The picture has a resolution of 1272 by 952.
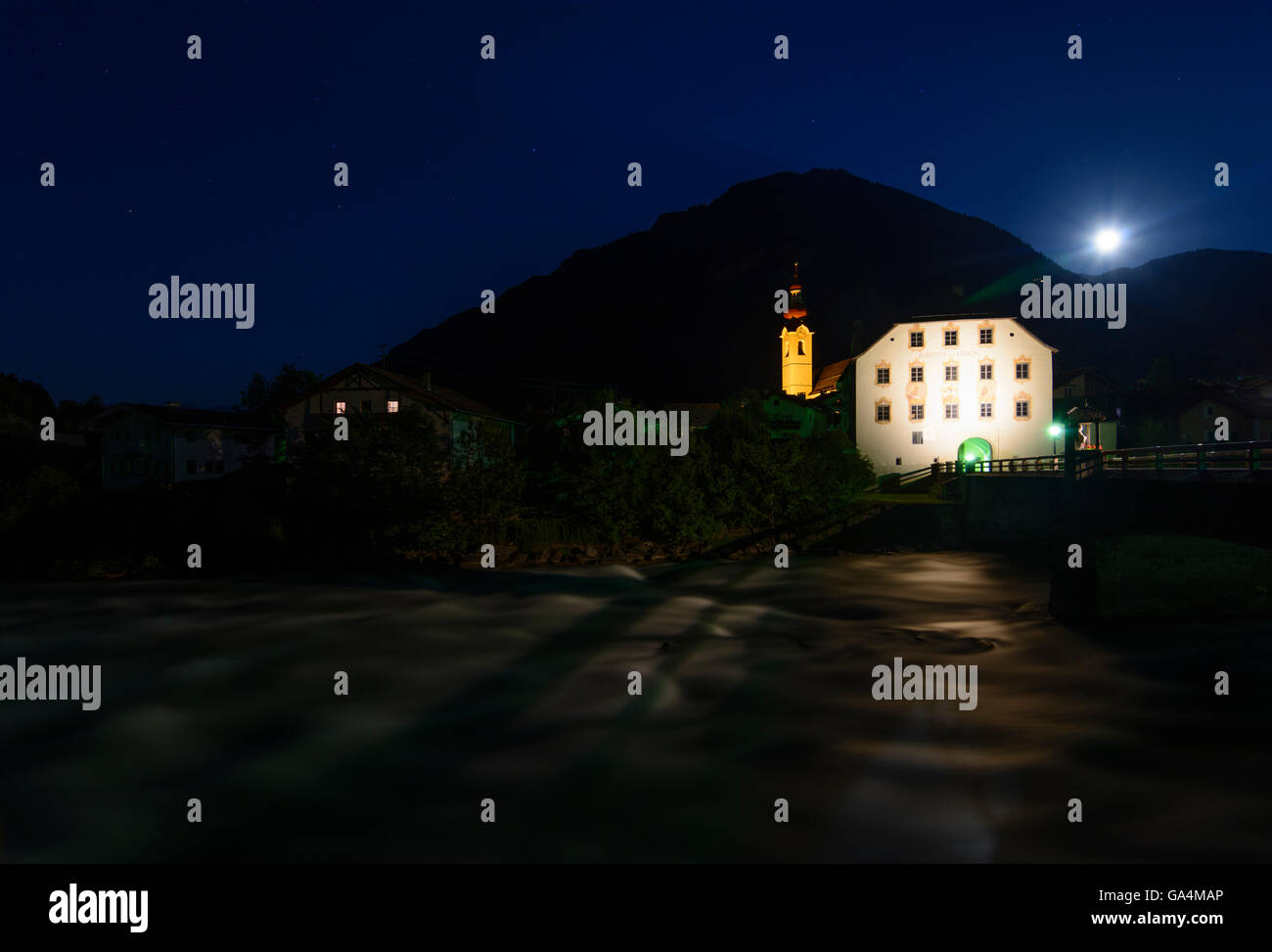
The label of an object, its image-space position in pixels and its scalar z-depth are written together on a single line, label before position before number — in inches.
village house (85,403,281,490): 2409.0
